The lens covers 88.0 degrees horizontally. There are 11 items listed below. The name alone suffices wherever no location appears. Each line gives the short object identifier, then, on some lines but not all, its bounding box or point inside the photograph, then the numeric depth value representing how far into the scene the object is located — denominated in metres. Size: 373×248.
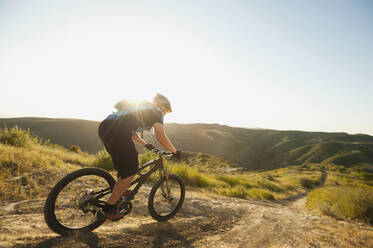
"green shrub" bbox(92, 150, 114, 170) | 11.74
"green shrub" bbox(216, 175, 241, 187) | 16.15
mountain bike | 3.08
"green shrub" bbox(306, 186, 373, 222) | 7.82
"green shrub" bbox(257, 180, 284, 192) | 22.73
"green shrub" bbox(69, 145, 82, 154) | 22.73
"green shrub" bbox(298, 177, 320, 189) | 34.51
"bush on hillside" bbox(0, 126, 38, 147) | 10.18
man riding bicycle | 3.31
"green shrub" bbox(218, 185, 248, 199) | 10.98
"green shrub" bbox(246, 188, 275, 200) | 13.55
